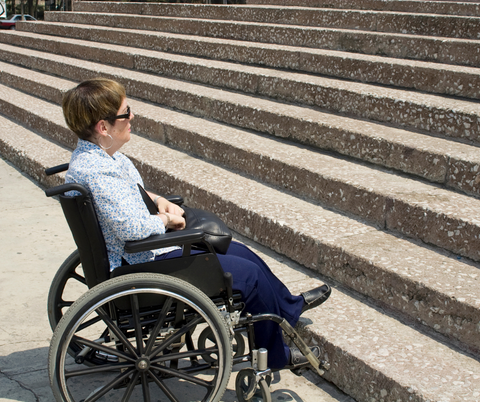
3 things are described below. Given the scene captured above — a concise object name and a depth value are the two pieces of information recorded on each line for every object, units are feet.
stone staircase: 8.18
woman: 6.59
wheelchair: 6.37
